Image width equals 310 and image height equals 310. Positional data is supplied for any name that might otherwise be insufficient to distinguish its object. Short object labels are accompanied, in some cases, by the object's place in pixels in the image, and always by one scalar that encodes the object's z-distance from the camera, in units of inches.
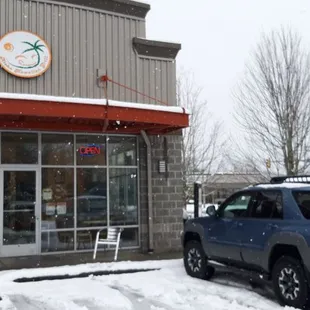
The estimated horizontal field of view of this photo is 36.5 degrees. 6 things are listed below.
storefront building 466.6
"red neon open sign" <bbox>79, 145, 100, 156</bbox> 506.9
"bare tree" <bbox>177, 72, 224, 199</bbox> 1035.9
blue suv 271.4
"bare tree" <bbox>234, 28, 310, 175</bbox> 653.9
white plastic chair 450.0
